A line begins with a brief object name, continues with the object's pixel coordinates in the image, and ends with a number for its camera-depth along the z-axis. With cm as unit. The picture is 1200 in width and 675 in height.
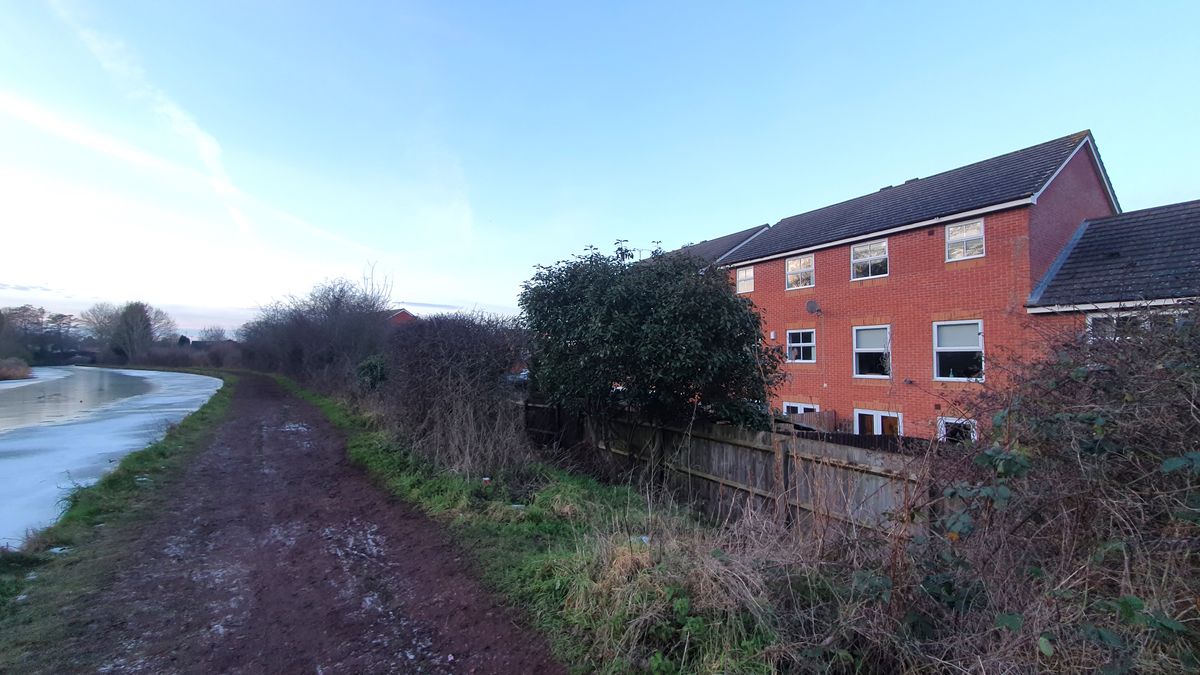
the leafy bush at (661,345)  815
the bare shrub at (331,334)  2446
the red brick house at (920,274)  1399
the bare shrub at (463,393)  845
